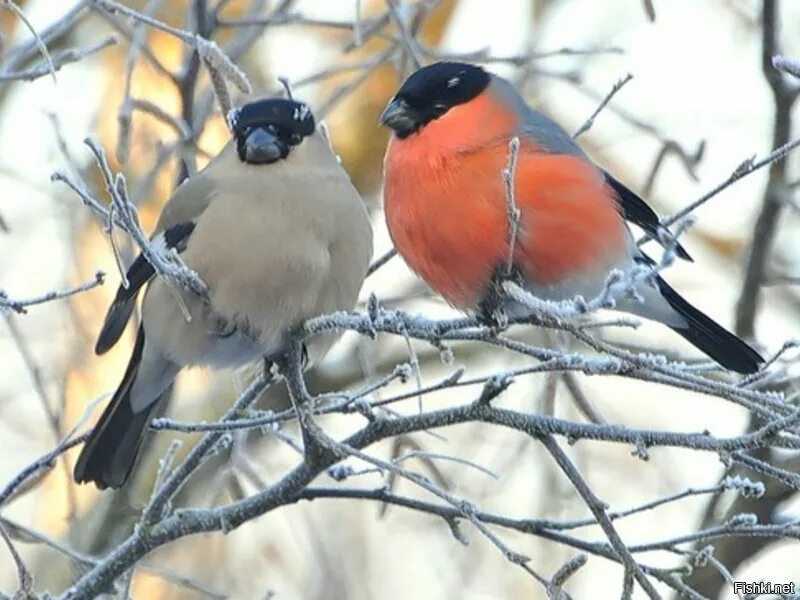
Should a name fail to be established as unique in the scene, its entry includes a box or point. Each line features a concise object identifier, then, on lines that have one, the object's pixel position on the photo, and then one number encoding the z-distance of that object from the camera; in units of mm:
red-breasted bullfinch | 5367
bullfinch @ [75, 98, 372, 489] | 5289
